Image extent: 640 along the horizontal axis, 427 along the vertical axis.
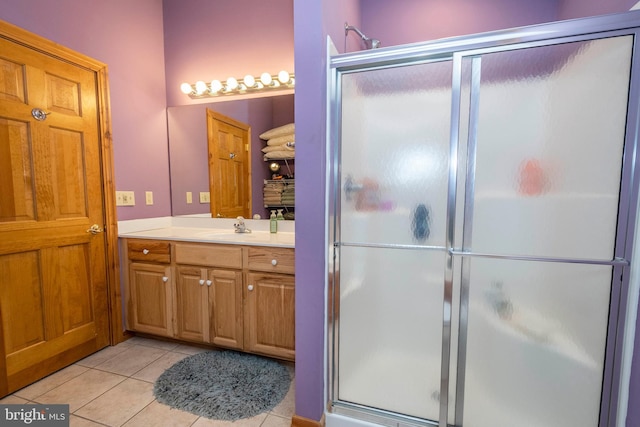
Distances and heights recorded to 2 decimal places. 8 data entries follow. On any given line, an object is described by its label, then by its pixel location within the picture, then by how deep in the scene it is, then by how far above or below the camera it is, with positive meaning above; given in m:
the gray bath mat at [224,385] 1.57 -1.20
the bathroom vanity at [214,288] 1.83 -0.67
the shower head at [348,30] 1.59 +0.96
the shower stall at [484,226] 1.05 -0.13
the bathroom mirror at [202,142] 2.31 +0.47
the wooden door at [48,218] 1.63 -0.16
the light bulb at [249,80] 2.29 +0.95
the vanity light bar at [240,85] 2.25 +0.93
